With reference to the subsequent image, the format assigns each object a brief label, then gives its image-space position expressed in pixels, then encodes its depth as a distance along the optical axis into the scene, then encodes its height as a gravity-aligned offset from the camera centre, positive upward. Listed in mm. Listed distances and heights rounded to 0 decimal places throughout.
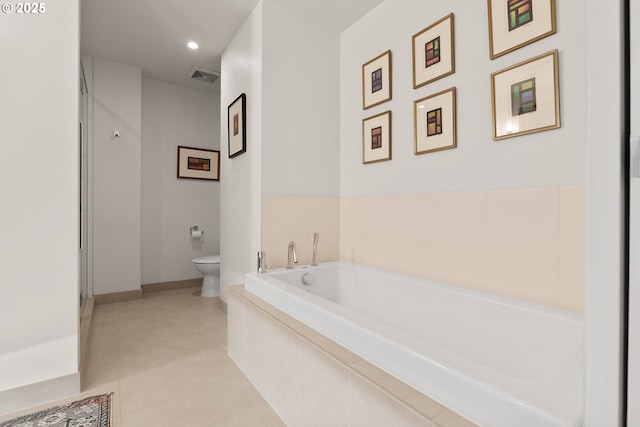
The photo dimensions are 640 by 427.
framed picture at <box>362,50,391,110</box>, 2178 +980
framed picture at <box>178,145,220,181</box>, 3881 +660
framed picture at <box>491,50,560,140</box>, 1377 +548
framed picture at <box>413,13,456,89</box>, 1778 +971
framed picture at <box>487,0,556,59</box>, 1389 +903
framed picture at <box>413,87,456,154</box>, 1780 +555
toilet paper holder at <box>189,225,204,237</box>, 3815 -222
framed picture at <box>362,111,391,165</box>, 2182 +557
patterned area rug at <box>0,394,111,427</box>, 1399 -949
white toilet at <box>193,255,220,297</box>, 3309 -666
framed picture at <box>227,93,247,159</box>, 2479 +742
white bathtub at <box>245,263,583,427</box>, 744 -465
